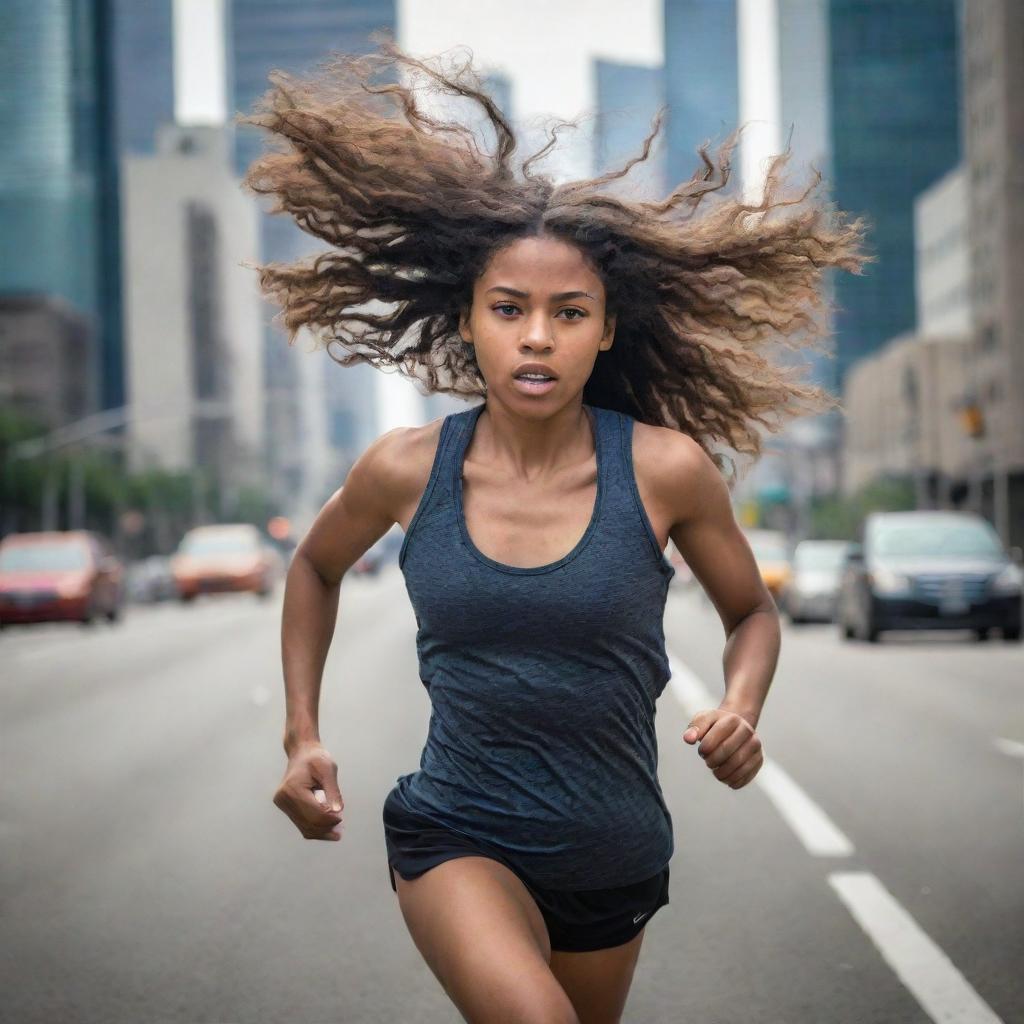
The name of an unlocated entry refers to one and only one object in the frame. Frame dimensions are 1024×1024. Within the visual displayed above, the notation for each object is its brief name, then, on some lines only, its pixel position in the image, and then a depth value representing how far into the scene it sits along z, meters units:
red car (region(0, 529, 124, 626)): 31.47
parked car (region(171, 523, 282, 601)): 44.91
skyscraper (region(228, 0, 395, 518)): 178.50
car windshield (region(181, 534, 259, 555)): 45.41
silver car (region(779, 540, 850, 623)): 31.16
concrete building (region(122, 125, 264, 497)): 153.62
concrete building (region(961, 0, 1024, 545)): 82.50
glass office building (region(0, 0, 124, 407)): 142.25
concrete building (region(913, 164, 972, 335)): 96.19
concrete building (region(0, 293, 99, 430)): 107.94
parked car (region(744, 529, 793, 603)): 39.69
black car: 22.42
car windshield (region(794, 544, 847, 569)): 31.95
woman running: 2.99
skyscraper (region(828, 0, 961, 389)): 157.88
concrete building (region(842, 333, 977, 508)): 93.75
